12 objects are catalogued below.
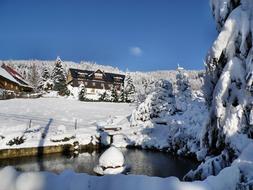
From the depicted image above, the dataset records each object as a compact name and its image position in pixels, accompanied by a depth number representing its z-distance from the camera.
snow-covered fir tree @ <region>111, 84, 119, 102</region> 38.95
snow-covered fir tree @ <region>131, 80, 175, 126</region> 22.87
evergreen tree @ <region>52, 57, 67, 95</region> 38.45
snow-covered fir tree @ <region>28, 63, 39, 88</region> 56.09
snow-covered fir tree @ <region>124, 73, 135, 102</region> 41.36
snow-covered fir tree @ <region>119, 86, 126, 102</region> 40.05
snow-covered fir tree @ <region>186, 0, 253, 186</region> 7.02
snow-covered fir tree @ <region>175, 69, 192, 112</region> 26.46
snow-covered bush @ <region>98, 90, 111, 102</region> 39.18
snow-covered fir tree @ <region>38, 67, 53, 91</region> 39.56
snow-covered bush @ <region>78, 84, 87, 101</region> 37.48
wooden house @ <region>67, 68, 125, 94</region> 48.34
